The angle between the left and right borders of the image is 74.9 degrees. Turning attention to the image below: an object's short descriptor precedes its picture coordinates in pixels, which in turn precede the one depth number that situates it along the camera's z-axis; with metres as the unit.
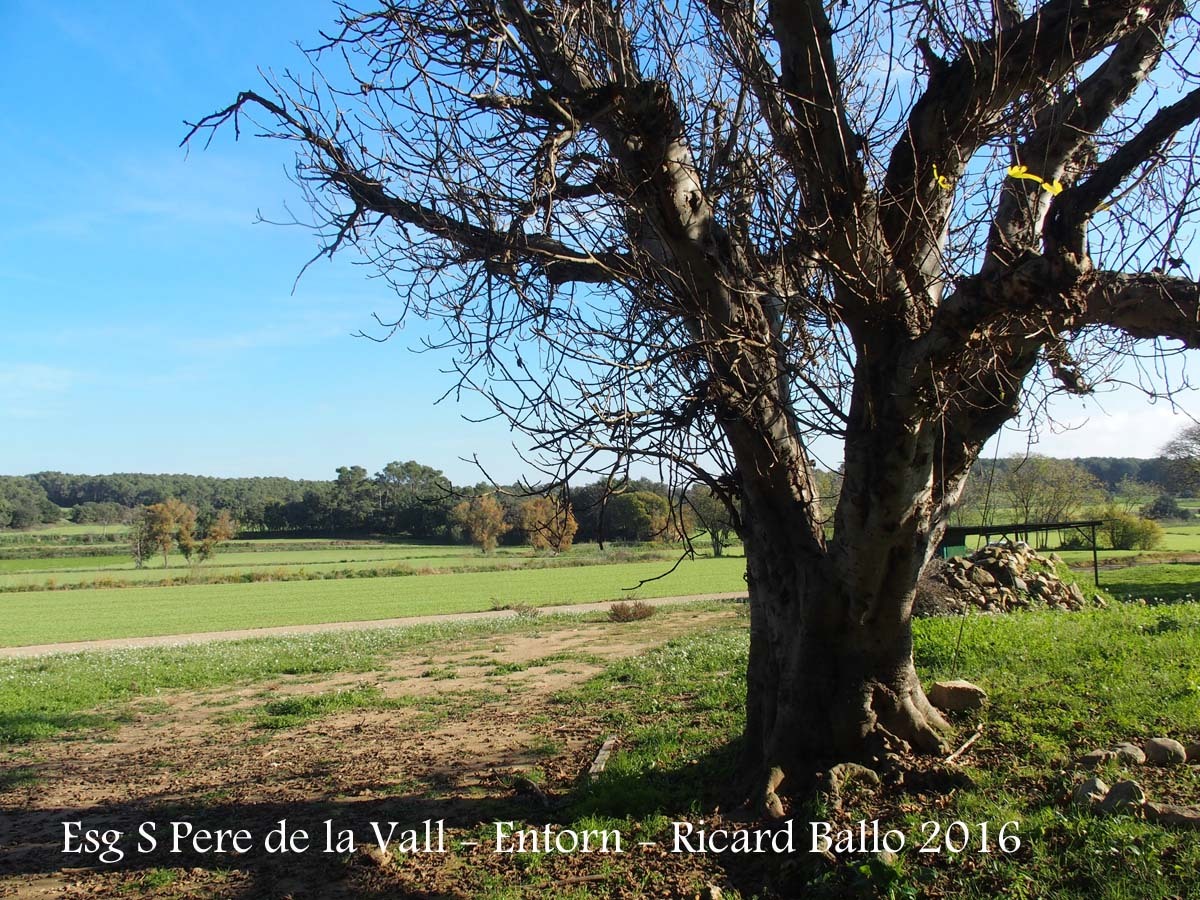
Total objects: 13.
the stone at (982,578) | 16.67
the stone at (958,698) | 6.44
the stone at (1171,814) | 4.22
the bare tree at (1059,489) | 41.28
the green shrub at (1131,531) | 46.19
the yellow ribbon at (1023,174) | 3.63
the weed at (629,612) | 23.70
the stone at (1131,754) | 5.16
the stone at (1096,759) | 5.13
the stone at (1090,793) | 4.54
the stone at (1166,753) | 5.15
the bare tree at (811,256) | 4.57
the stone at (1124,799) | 4.41
